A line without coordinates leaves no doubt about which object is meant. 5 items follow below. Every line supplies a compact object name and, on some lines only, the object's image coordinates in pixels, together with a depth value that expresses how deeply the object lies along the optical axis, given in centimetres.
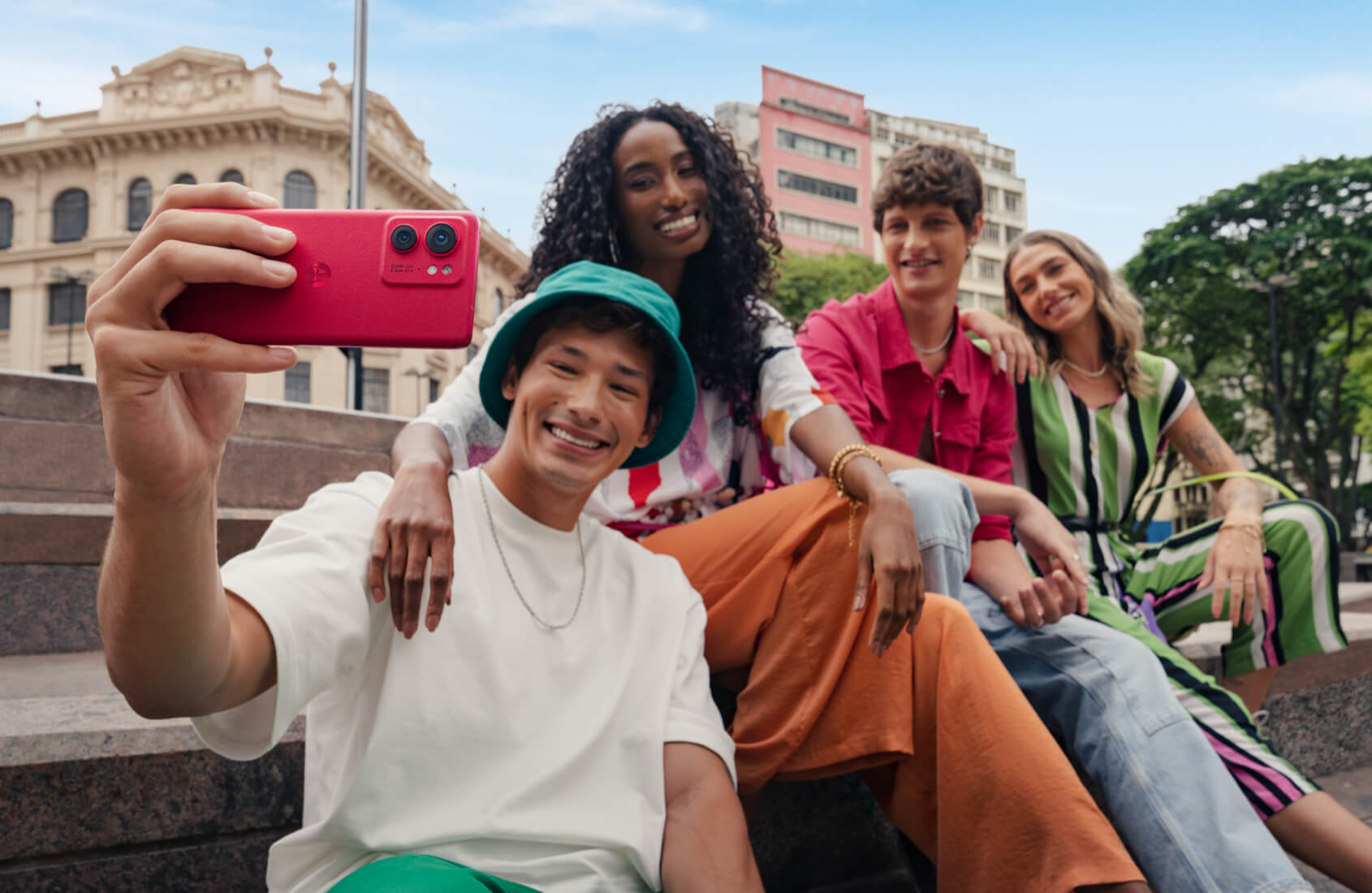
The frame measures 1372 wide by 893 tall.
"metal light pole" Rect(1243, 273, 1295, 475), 2125
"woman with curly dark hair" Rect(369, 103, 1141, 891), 184
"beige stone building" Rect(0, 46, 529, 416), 3297
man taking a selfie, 109
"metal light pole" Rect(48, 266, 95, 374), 3288
